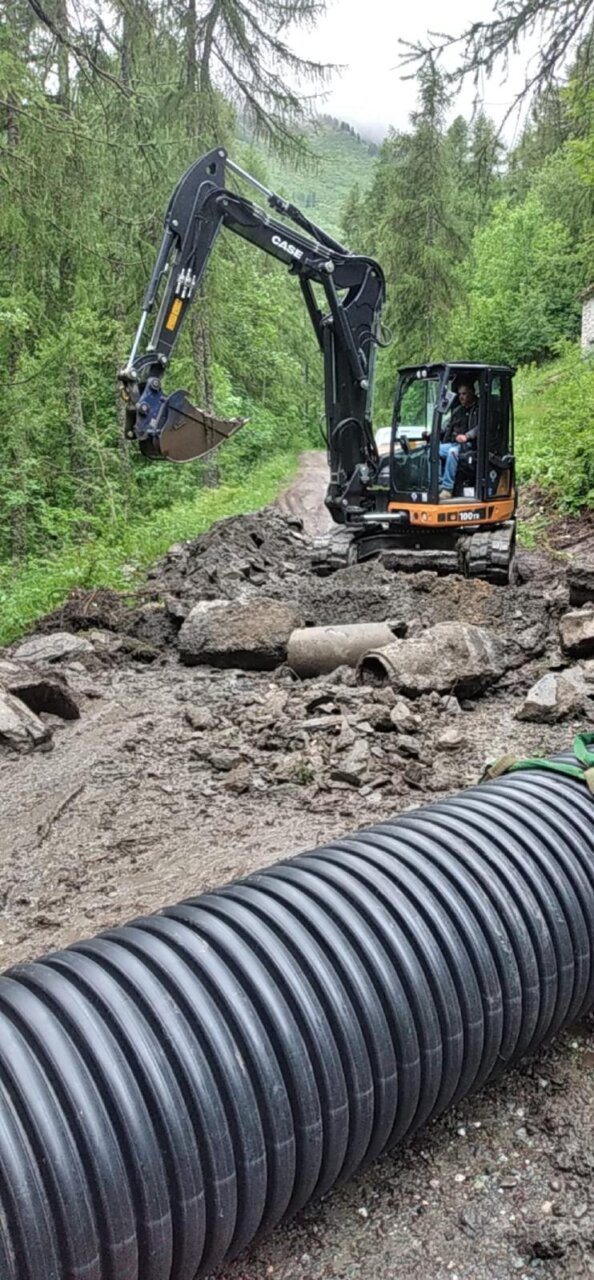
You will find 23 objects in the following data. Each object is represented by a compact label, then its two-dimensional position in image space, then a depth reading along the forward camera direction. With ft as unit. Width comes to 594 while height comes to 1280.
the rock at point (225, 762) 15.88
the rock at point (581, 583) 22.80
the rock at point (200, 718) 17.74
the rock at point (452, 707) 18.11
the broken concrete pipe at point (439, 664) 18.74
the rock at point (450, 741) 16.33
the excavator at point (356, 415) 26.81
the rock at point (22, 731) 17.35
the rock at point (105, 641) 23.58
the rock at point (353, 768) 14.92
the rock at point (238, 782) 15.11
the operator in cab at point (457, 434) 29.89
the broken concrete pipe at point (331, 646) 20.88
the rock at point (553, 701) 17.24
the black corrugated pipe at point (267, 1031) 5.55
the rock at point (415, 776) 14.83
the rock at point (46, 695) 18.69
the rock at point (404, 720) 16.74
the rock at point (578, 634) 19.90
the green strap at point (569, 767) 10.30
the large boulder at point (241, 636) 21.77
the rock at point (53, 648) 22.58
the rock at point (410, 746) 15.81
